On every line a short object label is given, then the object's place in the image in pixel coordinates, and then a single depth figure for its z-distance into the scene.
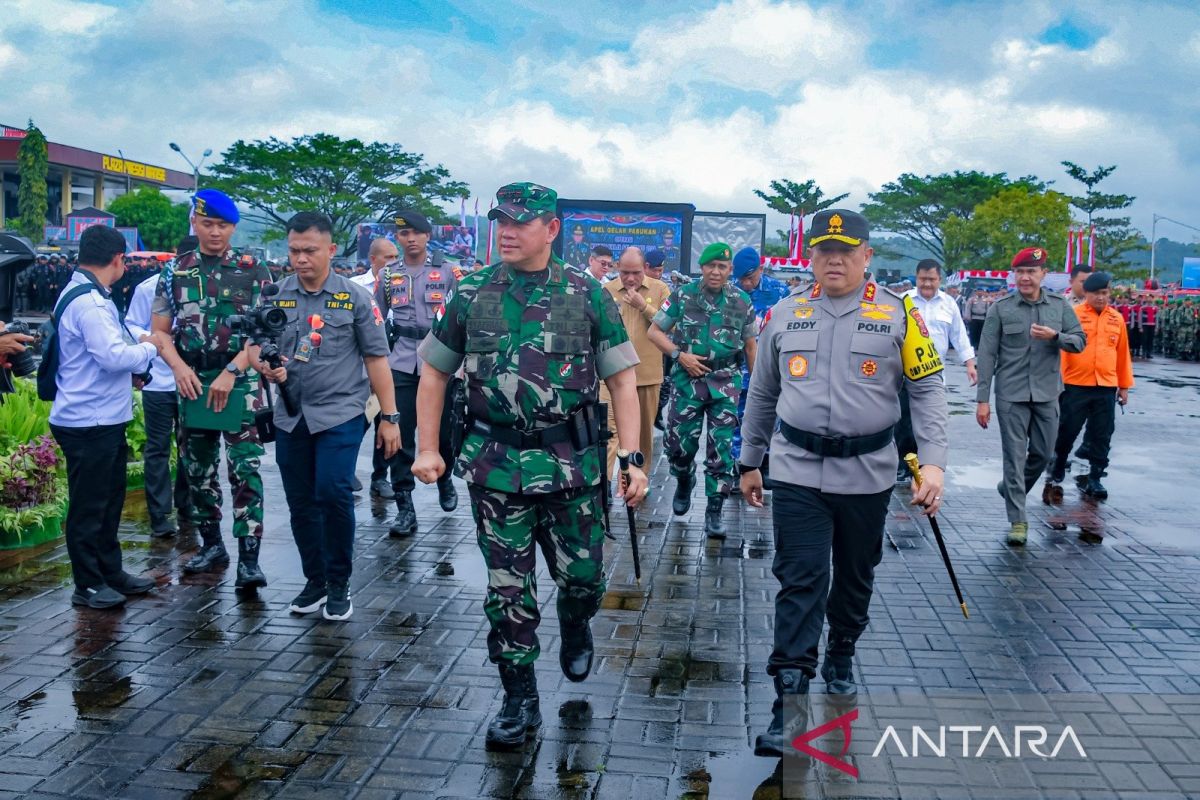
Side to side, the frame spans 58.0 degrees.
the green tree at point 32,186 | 57.13
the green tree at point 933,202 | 66.44
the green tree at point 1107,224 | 61.47
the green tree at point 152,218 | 57.53
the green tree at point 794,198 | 71.44
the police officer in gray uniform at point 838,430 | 4.09
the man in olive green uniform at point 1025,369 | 7.39
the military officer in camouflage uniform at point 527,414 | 4.04
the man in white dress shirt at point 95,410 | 5.42
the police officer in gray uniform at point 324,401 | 5.35
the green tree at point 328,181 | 51.38
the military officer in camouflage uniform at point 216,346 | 5.84
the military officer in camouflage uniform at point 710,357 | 7.45
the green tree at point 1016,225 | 56.62
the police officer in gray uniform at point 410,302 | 7.56
